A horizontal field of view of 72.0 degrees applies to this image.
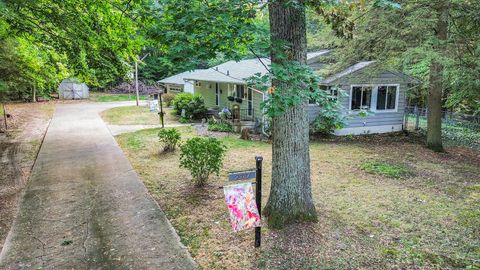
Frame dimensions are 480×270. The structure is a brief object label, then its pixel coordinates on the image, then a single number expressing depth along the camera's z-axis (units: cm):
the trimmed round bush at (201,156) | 703
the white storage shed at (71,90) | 3266
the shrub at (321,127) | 1425
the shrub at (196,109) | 1903
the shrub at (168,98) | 2603
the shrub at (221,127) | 1561
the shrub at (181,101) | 1981
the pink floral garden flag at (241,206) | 440
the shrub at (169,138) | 1054
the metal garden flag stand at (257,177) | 441
